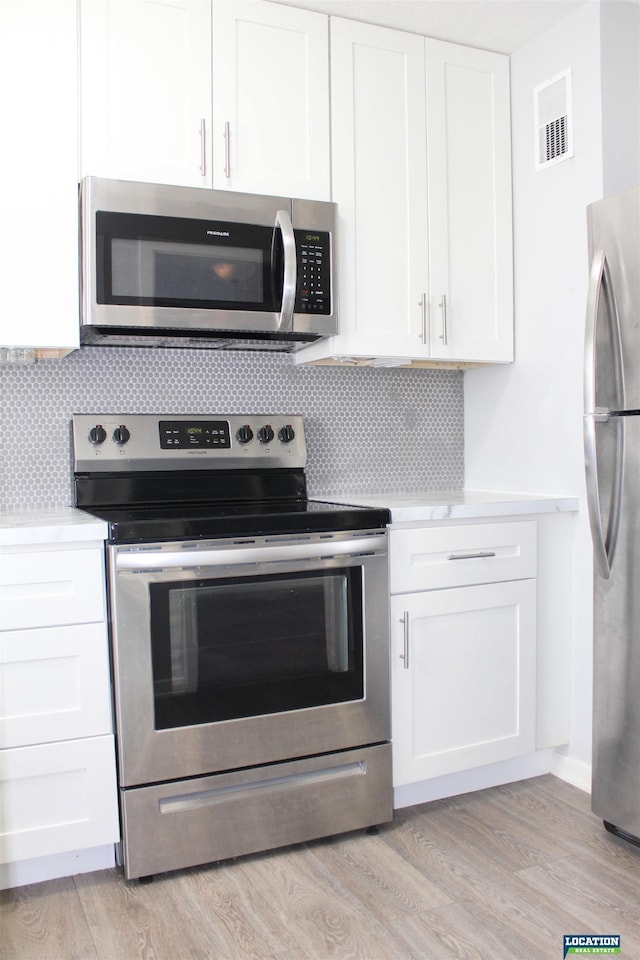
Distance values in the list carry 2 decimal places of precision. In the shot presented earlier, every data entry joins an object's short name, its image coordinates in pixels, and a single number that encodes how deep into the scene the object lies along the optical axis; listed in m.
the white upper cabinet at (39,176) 2.11
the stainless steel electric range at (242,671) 1.97
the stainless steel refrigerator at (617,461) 2.06
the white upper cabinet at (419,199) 2.54
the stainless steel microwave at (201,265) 2.19
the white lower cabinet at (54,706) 1.89
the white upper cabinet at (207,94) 2.21
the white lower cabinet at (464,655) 2.30
